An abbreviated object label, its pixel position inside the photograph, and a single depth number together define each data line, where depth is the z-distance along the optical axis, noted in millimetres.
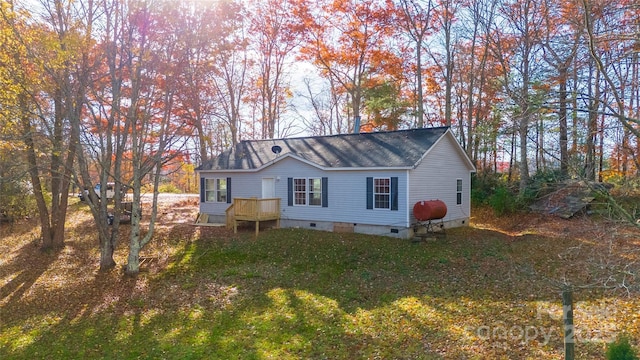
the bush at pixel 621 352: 4500
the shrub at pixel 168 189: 43719
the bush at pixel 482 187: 21703
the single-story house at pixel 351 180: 15602
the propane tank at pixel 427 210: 14766
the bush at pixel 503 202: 19641
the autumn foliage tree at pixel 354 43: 25438
